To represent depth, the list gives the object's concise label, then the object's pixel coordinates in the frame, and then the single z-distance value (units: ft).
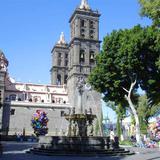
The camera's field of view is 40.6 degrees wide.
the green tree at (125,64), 71.95
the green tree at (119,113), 121.86
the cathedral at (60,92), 150.15
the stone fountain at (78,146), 46.29
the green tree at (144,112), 131.86
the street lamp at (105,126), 161.35
